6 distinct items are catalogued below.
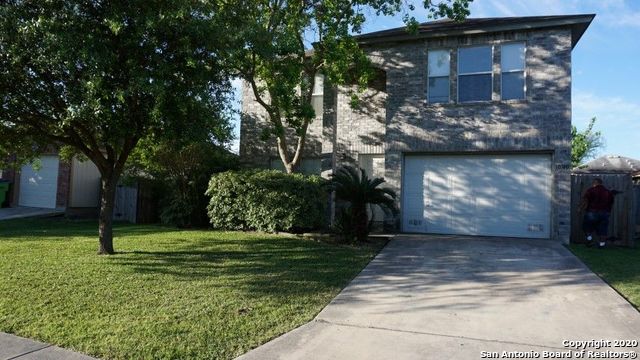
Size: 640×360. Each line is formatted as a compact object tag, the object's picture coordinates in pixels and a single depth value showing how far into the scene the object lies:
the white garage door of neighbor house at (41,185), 20.34
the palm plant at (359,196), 11.55
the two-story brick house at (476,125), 12.80
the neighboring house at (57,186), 19.80
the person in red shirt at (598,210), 12.09
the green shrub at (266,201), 12.92
